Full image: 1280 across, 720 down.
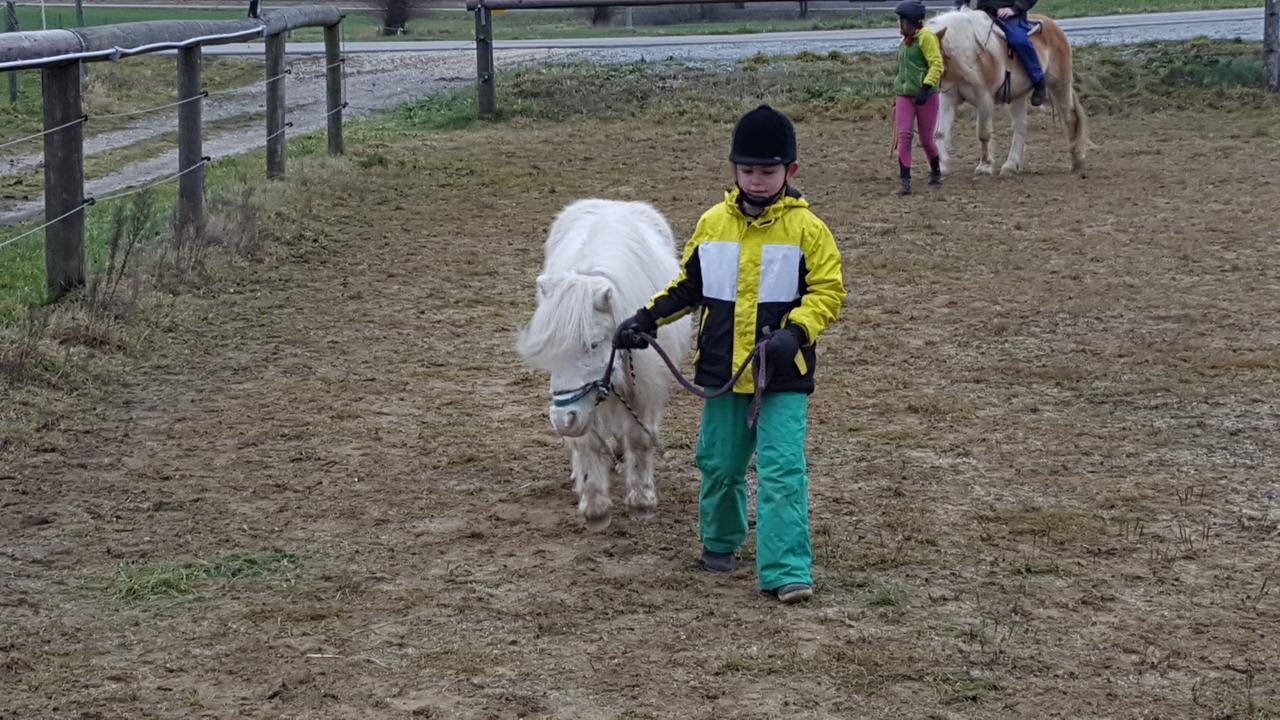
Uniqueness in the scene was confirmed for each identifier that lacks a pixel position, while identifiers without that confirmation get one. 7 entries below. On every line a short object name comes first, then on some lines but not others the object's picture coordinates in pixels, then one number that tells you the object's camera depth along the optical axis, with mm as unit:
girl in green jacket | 11953
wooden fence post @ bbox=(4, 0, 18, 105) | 17438
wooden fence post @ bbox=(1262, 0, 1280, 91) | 16641
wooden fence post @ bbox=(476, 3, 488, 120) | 17062
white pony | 4781
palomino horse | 12664
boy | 4422
